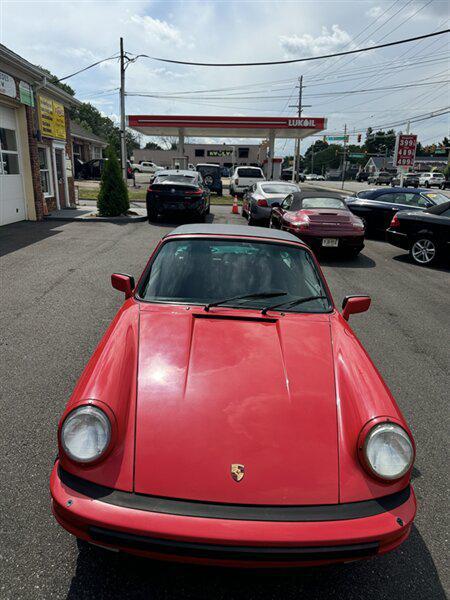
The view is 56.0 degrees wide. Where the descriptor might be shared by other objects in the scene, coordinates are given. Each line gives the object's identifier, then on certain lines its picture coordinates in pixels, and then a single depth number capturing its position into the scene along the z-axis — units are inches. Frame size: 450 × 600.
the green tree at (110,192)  578.9
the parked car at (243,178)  963.3
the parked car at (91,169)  1364.4
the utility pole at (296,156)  1583.4
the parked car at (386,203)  485.7
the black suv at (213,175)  1026.1
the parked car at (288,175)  2080.0
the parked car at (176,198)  531.5
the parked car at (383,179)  2092.0
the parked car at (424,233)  364.2
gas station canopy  1202.6
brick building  478.8
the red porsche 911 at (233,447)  66.9
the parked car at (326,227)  356.5
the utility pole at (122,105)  854.9
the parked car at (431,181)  1903.3
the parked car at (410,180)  1738.8
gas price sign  772.0
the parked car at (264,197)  501.7
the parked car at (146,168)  2245.3
